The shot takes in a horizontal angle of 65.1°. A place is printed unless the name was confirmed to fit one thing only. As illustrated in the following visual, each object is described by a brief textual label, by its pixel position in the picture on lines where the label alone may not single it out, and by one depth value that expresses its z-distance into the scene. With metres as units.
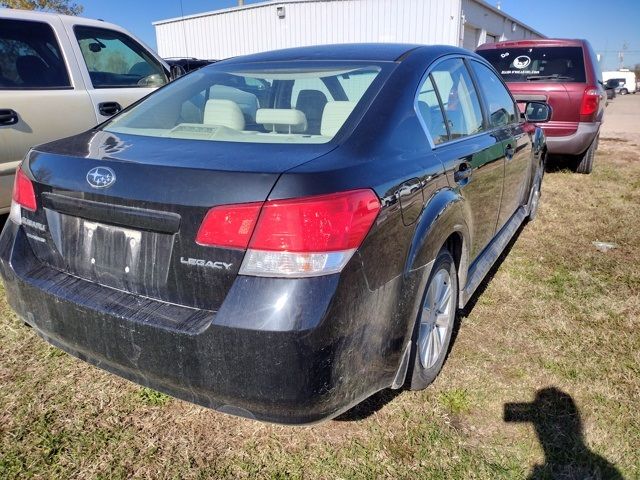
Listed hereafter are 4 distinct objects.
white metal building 16.05
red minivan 6.39
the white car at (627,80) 44.62
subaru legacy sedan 1.51
